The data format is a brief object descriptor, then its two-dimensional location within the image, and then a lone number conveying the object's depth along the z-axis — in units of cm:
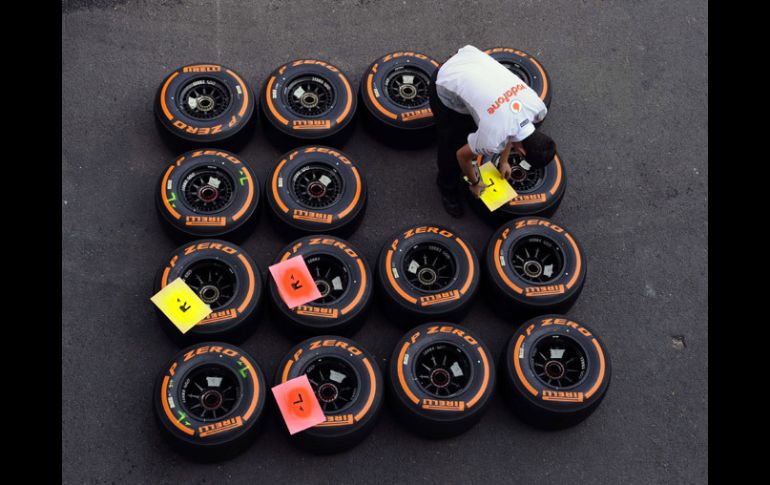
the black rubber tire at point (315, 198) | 676
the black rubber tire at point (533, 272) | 658
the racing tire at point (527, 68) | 756
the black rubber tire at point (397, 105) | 729
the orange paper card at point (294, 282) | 638
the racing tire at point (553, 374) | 616
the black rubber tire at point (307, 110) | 716
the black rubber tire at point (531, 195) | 701
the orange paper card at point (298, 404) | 593
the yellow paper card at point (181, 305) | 627
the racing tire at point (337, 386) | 597
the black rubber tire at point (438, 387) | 605
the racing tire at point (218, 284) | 631
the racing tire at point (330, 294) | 635
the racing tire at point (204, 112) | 709
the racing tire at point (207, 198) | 669
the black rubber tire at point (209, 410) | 590
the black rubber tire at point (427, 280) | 648
